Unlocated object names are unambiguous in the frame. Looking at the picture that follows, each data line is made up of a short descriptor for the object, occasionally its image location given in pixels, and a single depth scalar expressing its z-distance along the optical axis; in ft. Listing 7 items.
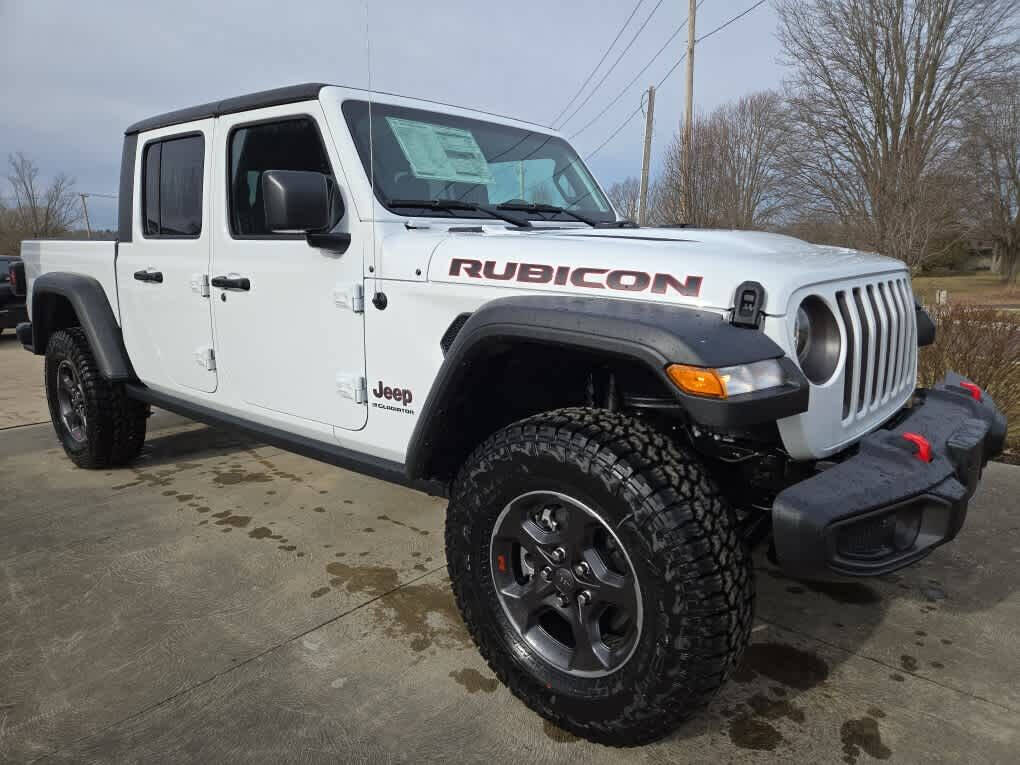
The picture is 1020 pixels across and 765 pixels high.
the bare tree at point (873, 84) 61.52
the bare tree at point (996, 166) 63.21
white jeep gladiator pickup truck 5.75
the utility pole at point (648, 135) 60.39
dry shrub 15.98
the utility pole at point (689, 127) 37.19
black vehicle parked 37.04
